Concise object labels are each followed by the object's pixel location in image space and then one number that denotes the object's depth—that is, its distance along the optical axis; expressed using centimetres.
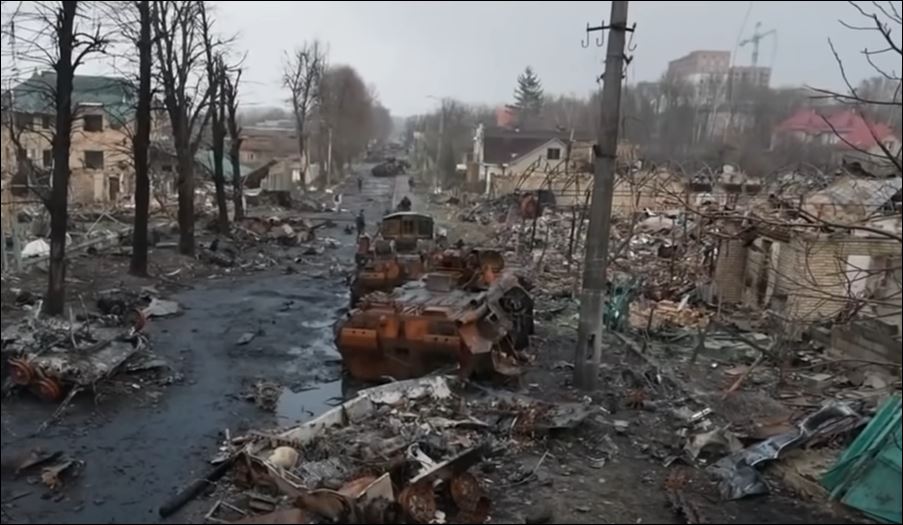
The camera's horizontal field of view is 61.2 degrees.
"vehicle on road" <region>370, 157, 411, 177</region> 8262
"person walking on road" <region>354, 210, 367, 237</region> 3120
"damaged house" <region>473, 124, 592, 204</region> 4738
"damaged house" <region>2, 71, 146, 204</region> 3730
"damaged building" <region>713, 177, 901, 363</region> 1270
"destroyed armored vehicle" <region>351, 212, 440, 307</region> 1656
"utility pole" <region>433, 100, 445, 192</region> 6525
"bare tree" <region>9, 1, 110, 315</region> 1462
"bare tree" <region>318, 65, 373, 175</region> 7056
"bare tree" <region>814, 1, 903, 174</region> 678
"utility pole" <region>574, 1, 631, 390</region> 1098
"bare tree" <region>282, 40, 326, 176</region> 5362
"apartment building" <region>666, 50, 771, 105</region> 6206
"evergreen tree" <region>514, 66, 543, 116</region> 9194
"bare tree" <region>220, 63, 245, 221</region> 3158
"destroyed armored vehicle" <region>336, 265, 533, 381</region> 1153
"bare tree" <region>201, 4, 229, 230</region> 2823
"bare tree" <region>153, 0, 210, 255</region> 2339
